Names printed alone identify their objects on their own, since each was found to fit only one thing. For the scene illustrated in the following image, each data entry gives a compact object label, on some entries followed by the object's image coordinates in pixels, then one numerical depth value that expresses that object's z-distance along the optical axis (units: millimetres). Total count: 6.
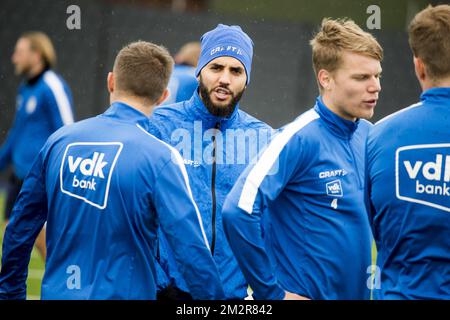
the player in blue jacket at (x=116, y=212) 6789
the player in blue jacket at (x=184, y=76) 11773
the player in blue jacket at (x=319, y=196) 6840
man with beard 7996
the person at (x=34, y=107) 14695
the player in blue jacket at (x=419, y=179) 6148
